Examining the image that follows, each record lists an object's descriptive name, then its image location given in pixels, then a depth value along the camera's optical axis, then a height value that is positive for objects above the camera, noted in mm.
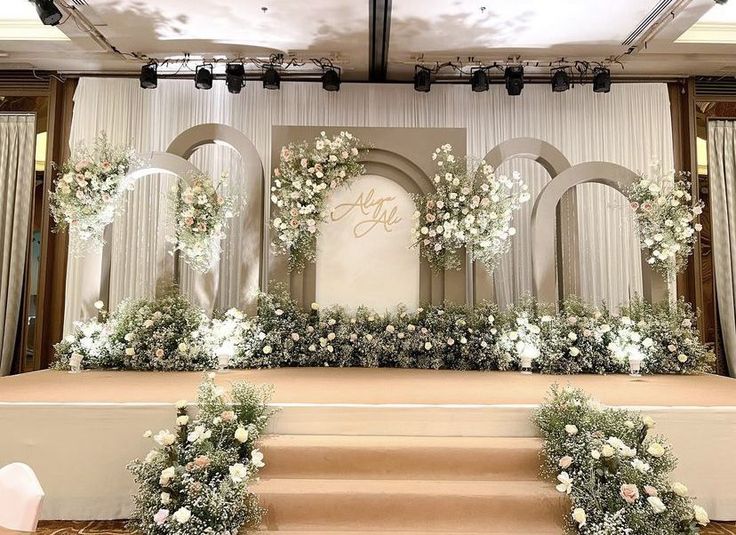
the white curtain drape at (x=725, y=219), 7273 +1309
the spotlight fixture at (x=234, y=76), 6957 +3058
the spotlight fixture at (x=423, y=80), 7055 +3063
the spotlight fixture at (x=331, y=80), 7055 +3048
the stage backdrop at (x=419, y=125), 7543 +2686
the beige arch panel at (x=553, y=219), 6352 +1111
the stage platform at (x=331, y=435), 3613 -882
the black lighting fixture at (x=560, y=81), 6934 +3009
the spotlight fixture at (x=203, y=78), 6883 +2990
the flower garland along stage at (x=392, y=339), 5879 -304
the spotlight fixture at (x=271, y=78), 6973 +3041
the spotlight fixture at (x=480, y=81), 7031 +3051
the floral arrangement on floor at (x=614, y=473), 3000 -968
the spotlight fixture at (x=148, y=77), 6906 +3011
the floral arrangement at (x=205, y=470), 2996 -962
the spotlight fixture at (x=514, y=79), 7047 +3089
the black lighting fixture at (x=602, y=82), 6957 +3012
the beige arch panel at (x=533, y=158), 6531 +1867
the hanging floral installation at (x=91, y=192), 6035 +1342
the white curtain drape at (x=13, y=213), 7219 +1324
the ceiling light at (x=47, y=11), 5199 +2915
